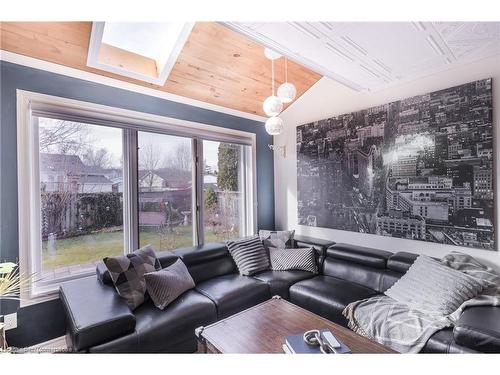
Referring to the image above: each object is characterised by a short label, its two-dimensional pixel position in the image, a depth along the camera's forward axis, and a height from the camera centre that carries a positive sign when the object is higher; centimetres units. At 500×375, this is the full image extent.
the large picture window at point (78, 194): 223 +0
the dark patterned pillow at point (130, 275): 198 -68
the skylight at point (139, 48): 218 +139
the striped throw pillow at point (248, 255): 281 -77
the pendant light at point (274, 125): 237 +62
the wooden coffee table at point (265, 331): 140 -89
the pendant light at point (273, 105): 221 +75
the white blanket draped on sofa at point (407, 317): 168 -98
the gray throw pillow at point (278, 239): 317 -65
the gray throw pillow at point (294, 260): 291 -84
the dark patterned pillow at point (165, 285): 204 -81
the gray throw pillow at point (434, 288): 184 -81
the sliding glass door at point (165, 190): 279 +2
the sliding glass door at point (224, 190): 339 +1
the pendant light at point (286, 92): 230 +90
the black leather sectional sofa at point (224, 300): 155 -94
